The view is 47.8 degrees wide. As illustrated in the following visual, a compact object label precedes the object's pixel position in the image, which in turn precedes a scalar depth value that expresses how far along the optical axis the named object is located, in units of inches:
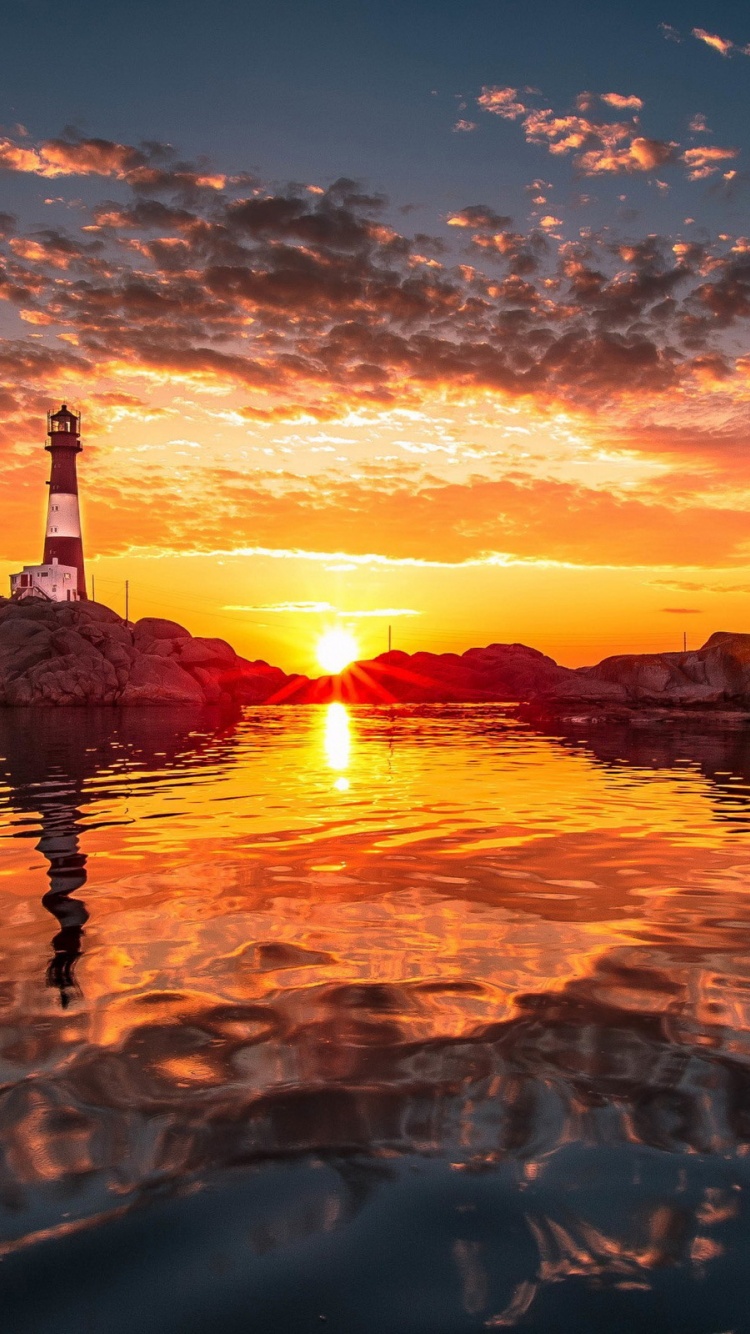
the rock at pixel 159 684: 2630.4
